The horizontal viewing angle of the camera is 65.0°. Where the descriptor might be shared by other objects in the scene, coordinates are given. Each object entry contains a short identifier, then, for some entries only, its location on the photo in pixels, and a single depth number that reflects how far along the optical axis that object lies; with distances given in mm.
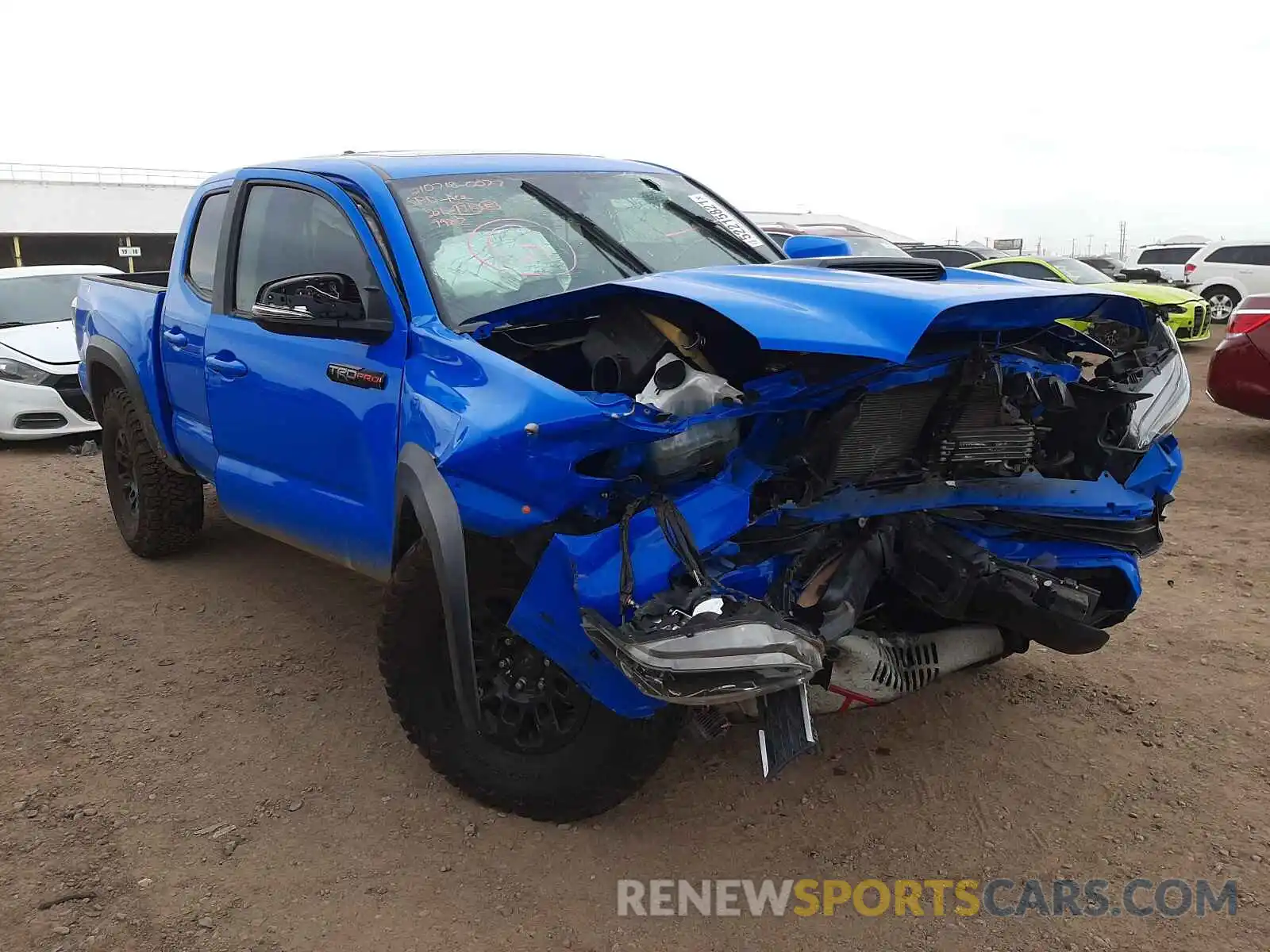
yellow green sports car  12828
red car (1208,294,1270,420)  7465
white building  31516
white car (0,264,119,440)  8438
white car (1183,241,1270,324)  18188
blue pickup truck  2455
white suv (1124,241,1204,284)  20938
